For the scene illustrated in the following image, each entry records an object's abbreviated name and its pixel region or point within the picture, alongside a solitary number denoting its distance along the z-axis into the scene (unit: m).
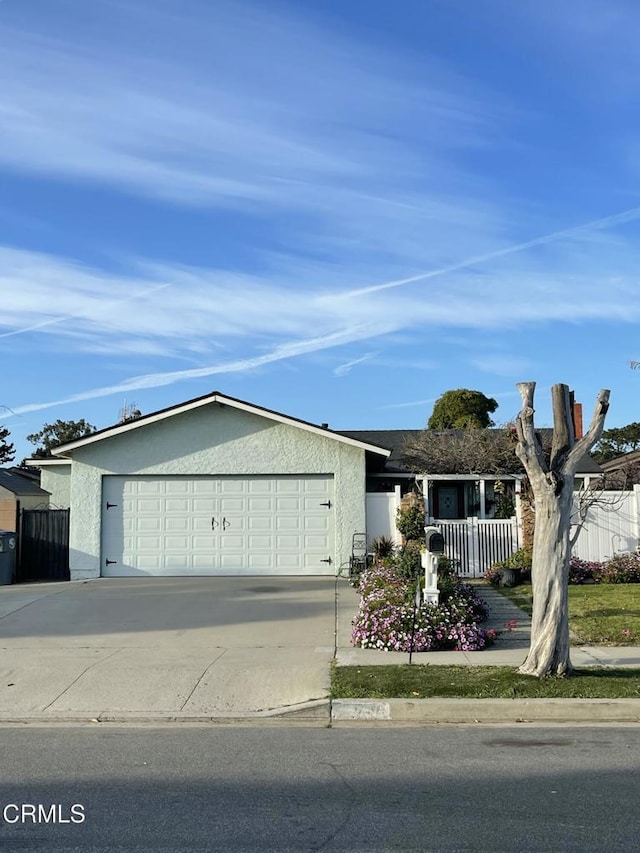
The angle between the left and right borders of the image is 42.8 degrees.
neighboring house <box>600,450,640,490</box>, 23.59
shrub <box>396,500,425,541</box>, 17.31
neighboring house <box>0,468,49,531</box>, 19.20
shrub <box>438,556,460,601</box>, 11.57
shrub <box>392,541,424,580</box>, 12.94
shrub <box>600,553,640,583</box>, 16.42
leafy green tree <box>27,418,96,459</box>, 52.19
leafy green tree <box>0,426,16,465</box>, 46.34
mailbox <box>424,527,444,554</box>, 11.05
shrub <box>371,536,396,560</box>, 17.64
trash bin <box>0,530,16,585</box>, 17.81
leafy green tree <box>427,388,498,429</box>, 40.00
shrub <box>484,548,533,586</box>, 16.47
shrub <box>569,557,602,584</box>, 16.45
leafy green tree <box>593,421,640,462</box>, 46.16
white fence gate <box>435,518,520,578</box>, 17.81
